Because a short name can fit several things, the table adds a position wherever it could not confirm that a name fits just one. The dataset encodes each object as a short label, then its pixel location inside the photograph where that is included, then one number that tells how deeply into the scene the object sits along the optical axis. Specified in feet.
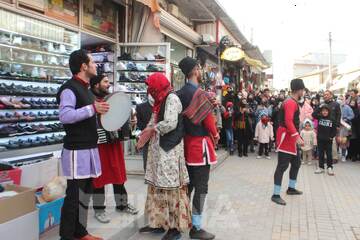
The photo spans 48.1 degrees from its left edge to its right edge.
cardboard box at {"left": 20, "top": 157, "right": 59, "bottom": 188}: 14.80
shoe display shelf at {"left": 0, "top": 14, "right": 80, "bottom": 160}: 18.48
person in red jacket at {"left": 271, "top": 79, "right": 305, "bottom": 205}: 20.79
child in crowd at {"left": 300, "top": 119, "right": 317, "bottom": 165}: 35.76
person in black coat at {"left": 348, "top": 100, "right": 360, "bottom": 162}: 37.68
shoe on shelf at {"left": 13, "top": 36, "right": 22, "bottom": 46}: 19.08
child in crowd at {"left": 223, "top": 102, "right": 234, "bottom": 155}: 38.53
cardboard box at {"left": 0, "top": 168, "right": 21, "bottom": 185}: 13.44
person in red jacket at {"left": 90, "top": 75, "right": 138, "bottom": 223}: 15.56
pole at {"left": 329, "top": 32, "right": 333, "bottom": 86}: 149.50
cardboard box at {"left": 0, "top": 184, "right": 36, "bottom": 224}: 11.69
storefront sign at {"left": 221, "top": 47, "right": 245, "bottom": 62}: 43.32
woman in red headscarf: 14.14
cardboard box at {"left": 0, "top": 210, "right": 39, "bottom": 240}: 11.62
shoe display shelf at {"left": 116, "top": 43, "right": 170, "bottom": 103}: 29.07
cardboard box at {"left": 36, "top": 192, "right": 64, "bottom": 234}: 14.01
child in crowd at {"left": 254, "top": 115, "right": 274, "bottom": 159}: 38.47
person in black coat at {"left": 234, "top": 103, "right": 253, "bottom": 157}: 38.81
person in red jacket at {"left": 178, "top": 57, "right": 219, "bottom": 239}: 14.69
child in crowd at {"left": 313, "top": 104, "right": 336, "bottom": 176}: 29.12
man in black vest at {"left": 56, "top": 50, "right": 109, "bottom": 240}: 12.09
